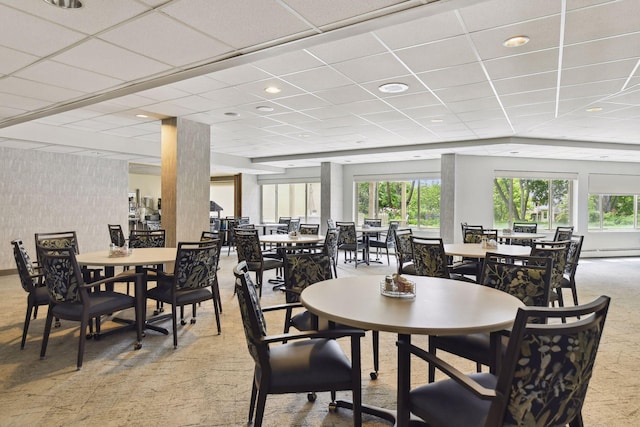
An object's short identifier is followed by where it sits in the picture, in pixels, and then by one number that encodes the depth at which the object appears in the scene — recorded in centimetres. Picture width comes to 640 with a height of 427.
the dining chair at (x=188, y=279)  344
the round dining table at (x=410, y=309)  166
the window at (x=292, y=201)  1299
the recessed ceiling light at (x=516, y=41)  304
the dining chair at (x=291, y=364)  184
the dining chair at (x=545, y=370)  123
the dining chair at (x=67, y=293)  302
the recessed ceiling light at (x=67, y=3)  235
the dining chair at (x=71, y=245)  392
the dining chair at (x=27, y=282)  339
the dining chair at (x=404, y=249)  504
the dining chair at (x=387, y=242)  803
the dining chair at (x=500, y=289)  210
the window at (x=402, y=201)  1050
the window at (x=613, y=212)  1020
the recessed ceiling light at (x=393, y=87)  424
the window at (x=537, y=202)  995
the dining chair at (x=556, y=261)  365
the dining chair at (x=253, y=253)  517
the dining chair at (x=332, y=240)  580
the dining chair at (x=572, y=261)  441
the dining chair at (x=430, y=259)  396
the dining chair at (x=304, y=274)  283
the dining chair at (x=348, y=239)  780
